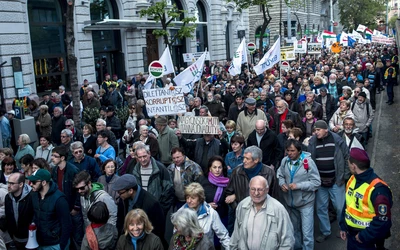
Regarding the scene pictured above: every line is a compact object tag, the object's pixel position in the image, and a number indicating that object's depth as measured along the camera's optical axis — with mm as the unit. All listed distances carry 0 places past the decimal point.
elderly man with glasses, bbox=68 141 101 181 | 6730
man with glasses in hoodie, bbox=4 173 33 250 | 5258
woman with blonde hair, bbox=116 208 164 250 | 4203
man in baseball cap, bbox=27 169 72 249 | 5055
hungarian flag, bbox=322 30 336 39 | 28891
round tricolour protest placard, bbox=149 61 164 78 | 12242
